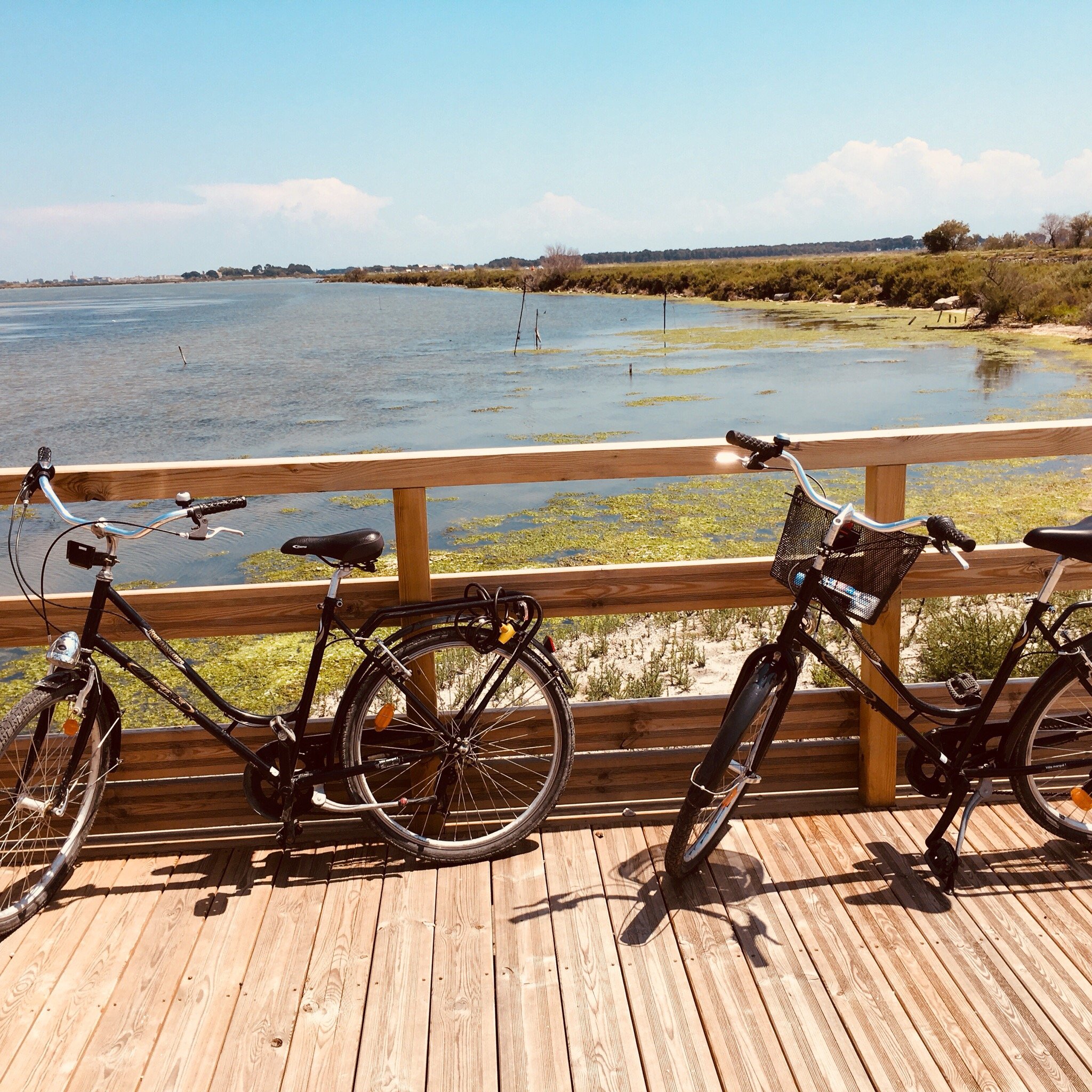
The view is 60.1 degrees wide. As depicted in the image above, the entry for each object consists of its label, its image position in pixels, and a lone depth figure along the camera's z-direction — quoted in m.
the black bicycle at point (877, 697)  2.10
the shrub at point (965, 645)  4.36
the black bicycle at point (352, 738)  2.18
